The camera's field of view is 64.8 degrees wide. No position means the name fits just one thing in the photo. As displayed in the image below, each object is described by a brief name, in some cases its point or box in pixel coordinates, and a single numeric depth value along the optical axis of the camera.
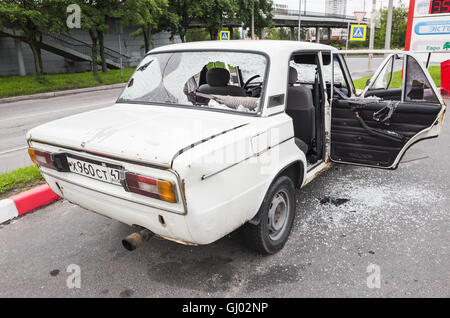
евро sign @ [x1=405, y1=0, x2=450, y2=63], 13.33
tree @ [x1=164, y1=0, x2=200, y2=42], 24.85
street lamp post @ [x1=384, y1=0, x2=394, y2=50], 14.00
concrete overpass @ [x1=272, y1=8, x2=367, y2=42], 62.84
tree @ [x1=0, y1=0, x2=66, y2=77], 13.70
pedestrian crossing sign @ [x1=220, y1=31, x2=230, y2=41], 17.45
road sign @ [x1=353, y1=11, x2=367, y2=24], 15.15
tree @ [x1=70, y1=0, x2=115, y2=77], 16.36
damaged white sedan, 2.29
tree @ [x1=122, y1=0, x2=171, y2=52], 17.82
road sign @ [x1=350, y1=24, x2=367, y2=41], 14.87
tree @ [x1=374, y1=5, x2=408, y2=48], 40.28
